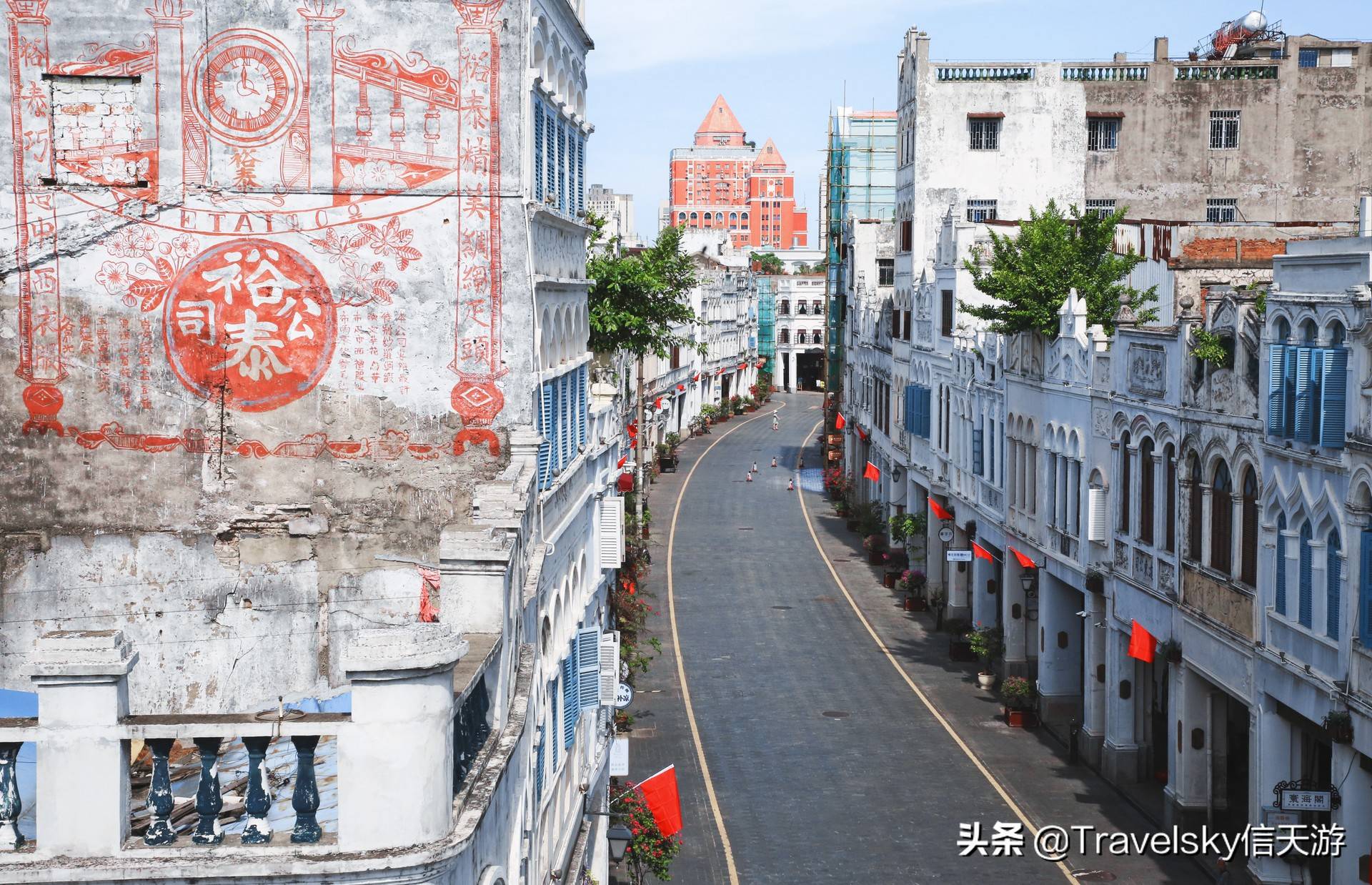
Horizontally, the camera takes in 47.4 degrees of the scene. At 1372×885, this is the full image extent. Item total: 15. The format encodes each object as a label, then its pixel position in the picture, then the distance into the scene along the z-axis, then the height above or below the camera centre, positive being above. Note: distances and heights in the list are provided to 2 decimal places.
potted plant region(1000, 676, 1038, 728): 39.31 -9.48
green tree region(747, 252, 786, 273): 177.95 +7.83
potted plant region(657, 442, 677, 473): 90.44 -7.74
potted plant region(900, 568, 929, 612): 53.16 -9.00
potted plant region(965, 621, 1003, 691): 42.75 -8.70
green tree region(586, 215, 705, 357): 38.66 +0.72
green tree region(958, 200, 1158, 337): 37.53 +1.38
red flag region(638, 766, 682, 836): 26.12 -7.90
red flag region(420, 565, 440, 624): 16.47 -2.88
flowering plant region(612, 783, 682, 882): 26.00 -8.65
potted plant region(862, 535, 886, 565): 61.94 -8.74
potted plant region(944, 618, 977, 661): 46.19 -9.49
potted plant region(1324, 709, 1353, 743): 22.86 -5.83
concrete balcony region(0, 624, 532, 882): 8.48 -2.48
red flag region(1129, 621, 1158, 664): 30.88 -6.28
